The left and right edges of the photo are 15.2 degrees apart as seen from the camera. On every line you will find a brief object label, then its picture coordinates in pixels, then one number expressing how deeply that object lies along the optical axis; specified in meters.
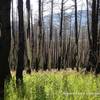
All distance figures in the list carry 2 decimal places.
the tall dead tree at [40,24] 33.06
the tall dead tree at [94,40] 19.15
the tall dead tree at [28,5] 24.83
